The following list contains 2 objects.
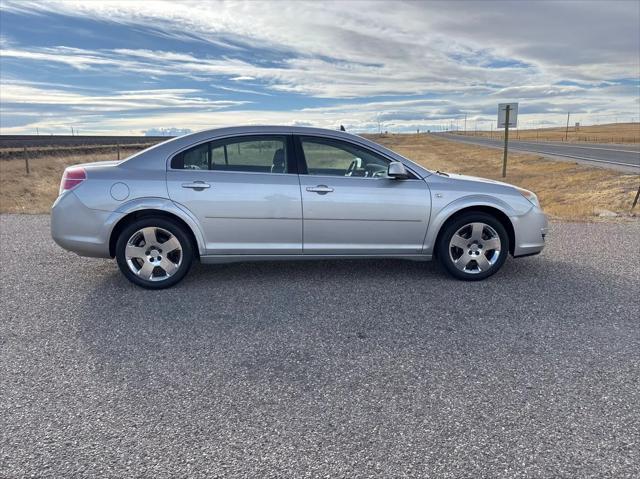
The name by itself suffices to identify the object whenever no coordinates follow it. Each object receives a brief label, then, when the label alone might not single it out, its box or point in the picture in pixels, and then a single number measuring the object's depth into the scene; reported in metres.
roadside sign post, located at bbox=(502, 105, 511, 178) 22.16
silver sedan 4.43
